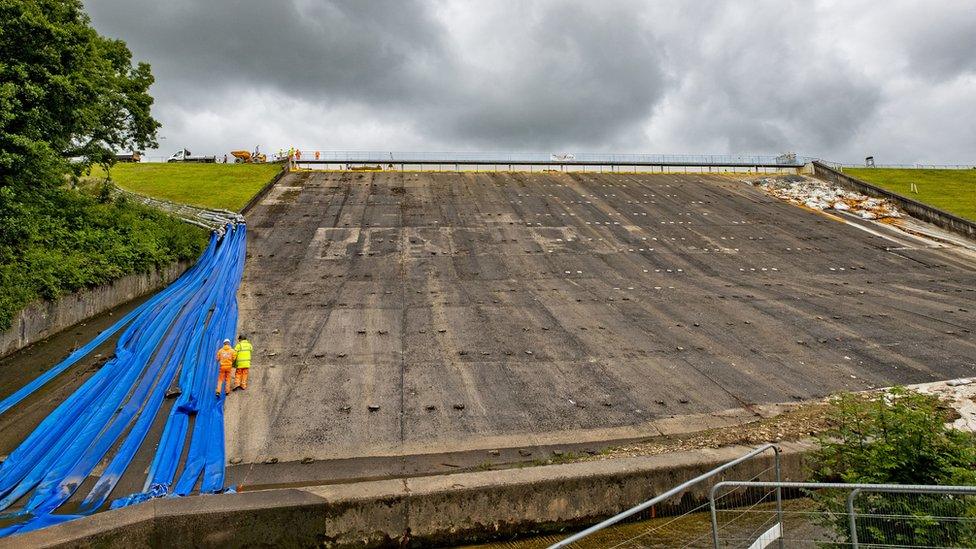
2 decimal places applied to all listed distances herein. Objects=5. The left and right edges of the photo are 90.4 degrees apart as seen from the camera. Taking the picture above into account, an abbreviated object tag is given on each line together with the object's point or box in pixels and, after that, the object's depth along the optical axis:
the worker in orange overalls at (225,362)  9.29
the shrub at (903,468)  3.82
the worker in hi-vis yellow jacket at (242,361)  9.32
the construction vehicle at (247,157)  36.77
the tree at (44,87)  9.73
